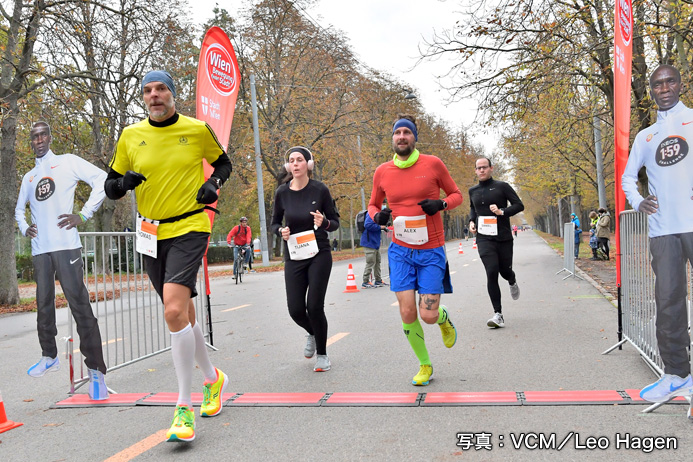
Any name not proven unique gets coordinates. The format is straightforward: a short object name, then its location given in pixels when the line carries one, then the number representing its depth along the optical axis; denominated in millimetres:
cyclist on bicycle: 20780
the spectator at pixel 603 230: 21219
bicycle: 19781
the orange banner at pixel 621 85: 5891
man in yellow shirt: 4184
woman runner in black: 6035
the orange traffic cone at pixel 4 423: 4570
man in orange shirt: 5266
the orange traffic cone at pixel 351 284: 14414
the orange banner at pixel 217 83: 8742
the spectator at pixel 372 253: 14055
